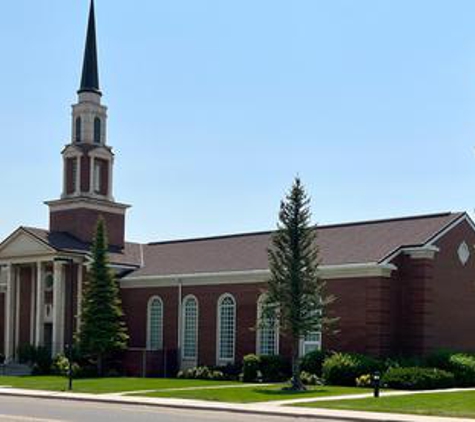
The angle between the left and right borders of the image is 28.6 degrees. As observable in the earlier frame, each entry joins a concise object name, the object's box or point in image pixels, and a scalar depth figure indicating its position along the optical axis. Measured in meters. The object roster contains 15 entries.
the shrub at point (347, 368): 42.31
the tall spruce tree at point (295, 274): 40.62
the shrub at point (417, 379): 39.41
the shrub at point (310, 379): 43.44
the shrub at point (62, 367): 52.91
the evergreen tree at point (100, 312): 53.50
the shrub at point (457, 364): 42.35
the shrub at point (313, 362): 45.22
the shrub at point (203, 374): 49.85
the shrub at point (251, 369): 46.50
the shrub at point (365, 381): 41.22
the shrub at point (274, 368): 46.22
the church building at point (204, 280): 46.84
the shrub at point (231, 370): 49.50
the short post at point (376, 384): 34.28
